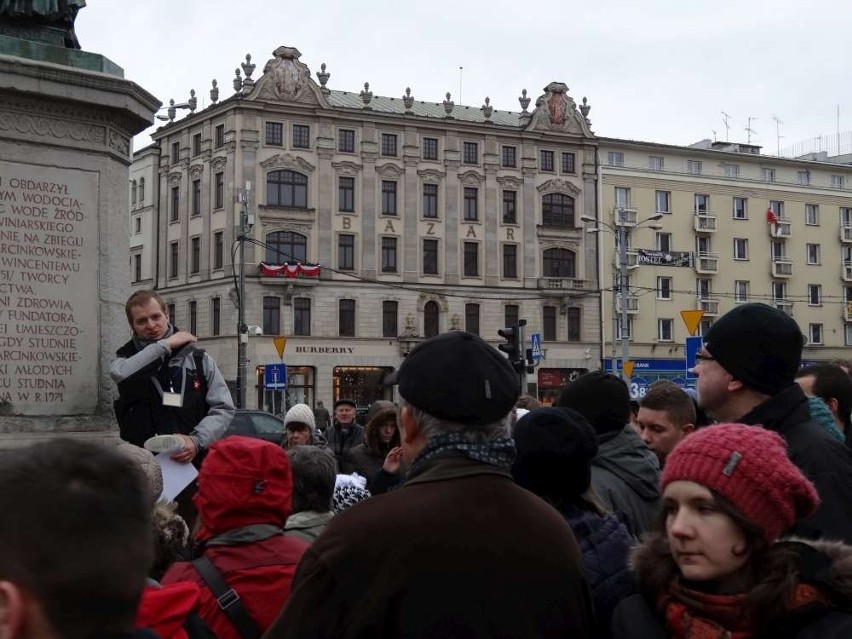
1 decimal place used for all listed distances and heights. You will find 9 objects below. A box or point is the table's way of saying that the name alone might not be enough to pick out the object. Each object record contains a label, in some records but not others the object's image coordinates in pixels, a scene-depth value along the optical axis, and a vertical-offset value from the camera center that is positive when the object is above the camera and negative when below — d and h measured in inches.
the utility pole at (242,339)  1391.5 +5.9
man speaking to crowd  227.3 -9.4
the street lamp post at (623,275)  1455.5 +99.6
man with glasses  141.6 -5.6
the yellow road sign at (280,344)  1093.1 -1.1
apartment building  2423.7 +260.0
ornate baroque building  2127.2 +266.8
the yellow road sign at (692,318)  709.9 +16.4
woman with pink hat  99.9 -22.7
